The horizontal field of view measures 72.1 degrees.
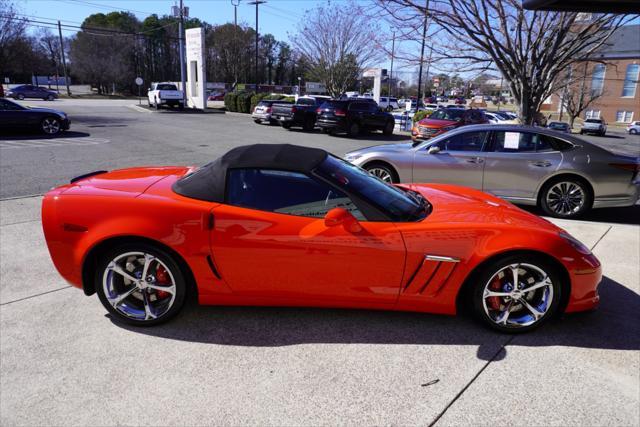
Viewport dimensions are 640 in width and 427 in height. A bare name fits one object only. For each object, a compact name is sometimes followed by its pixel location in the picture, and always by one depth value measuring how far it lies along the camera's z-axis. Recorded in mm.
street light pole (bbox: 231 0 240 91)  70456
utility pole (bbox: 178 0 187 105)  36469
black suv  19484
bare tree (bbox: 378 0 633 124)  9703
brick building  56594
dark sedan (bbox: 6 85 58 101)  44188
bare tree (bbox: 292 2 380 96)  32344
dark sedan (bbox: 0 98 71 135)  15047
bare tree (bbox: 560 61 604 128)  49991
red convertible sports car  3010
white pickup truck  33844
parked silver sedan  6379
